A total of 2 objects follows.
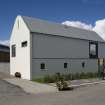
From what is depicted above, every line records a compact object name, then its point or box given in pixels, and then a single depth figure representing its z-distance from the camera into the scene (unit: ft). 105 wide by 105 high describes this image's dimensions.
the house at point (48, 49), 46.48
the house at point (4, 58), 63.89
